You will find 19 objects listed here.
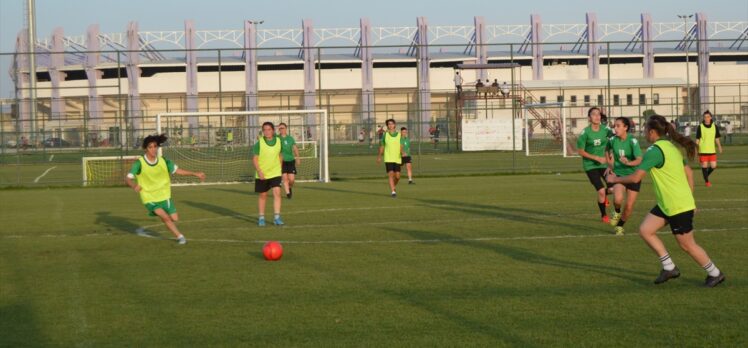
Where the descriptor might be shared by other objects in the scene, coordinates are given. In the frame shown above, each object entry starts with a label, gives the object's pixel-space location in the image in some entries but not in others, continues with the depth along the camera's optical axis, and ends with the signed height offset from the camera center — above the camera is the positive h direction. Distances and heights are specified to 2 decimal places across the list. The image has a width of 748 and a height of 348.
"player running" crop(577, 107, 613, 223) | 15.82 -0.14
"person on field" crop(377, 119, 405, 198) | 24.38 -0.13
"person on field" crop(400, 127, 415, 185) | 27.84 -0.33
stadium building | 52.12 +4.95
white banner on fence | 49.72 +0.47
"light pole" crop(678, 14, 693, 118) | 48.12 +3.45
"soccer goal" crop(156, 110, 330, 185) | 31.03 -0.12
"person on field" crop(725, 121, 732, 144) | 53.96 +0.47
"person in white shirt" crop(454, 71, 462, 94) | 54.12 +3.52
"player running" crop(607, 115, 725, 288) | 9.37 -0.47
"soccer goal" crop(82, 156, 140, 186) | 31.50 -0.75
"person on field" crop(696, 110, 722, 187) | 23.78 -0.07
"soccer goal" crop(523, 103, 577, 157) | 50.17 +0.59
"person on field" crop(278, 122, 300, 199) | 23.88 -0.27
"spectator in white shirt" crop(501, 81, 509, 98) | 55.04 +3.13
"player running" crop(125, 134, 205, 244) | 14.02 -0.53
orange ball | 12.07 -1.34
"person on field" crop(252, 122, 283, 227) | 16.88 -0.29
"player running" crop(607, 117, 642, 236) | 14.14 -0.29
